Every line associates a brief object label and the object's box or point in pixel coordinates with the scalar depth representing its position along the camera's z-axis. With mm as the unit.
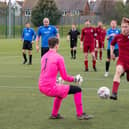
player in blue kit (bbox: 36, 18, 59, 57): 18016
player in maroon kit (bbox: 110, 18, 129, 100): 10180
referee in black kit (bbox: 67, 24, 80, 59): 29652
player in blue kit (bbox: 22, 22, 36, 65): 24391
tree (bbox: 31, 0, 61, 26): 74250
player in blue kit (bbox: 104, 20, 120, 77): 17078
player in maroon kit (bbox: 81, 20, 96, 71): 19250
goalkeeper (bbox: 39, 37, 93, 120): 8500
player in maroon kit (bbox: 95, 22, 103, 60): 26031
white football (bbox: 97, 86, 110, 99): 9370
